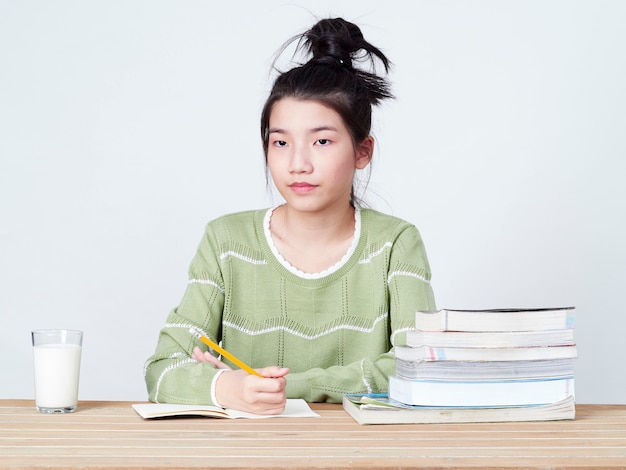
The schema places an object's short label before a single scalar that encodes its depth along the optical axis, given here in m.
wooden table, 1.48
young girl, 2.22
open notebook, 1.74
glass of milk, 1.80
